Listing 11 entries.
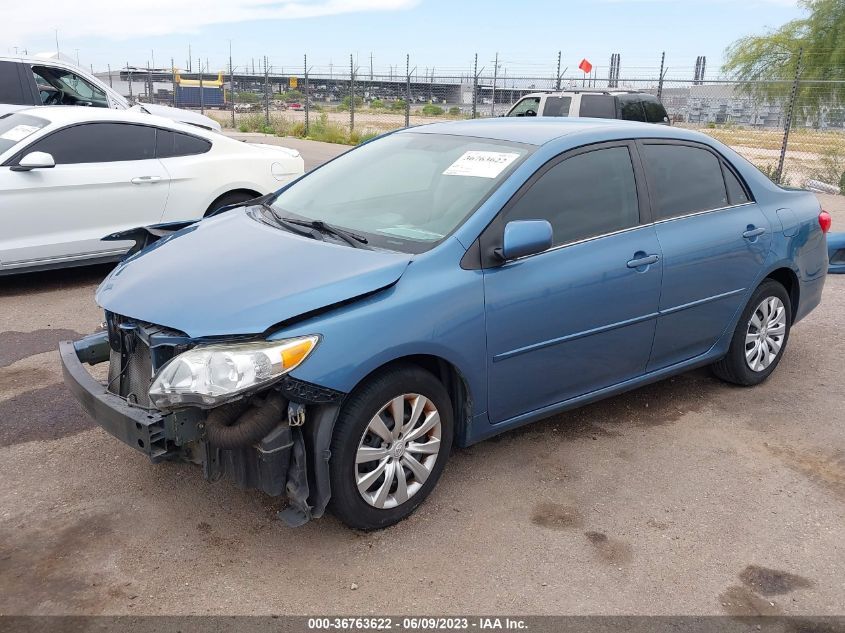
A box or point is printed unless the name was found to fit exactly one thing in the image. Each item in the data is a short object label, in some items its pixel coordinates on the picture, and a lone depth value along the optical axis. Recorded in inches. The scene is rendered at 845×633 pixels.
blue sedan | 122.4
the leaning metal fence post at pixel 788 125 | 590.6
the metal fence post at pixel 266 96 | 1106.7
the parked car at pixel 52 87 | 413.4
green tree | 1071.6
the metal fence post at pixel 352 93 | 948.0
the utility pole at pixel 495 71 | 856.3
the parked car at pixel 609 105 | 591.5
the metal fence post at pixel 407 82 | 862.5
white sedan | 259.9
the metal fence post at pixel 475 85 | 797.2
